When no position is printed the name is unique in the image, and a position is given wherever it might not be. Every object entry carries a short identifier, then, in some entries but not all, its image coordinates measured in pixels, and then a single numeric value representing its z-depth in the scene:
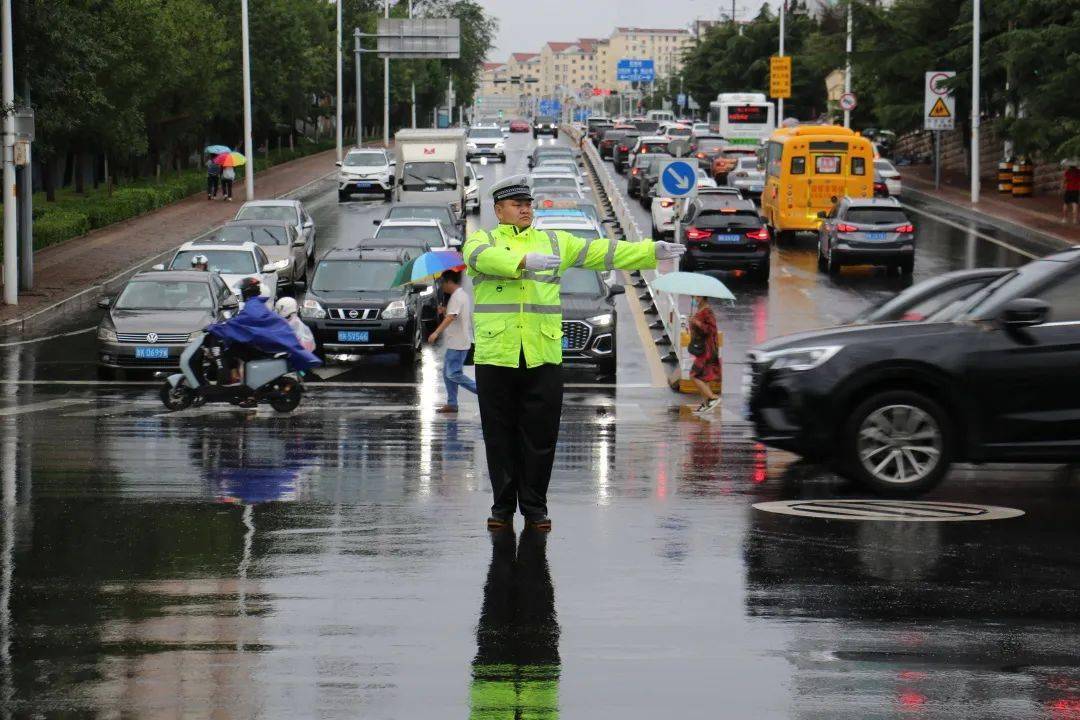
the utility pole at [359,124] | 87.69
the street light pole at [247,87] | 53.07
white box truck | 50.19
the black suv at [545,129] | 125.73
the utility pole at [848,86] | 71.38
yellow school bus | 43.91
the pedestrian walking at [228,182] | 55.84
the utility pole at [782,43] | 88.19
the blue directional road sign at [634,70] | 164.00
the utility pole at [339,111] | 72.62
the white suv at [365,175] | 59.06
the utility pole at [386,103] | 97.65
